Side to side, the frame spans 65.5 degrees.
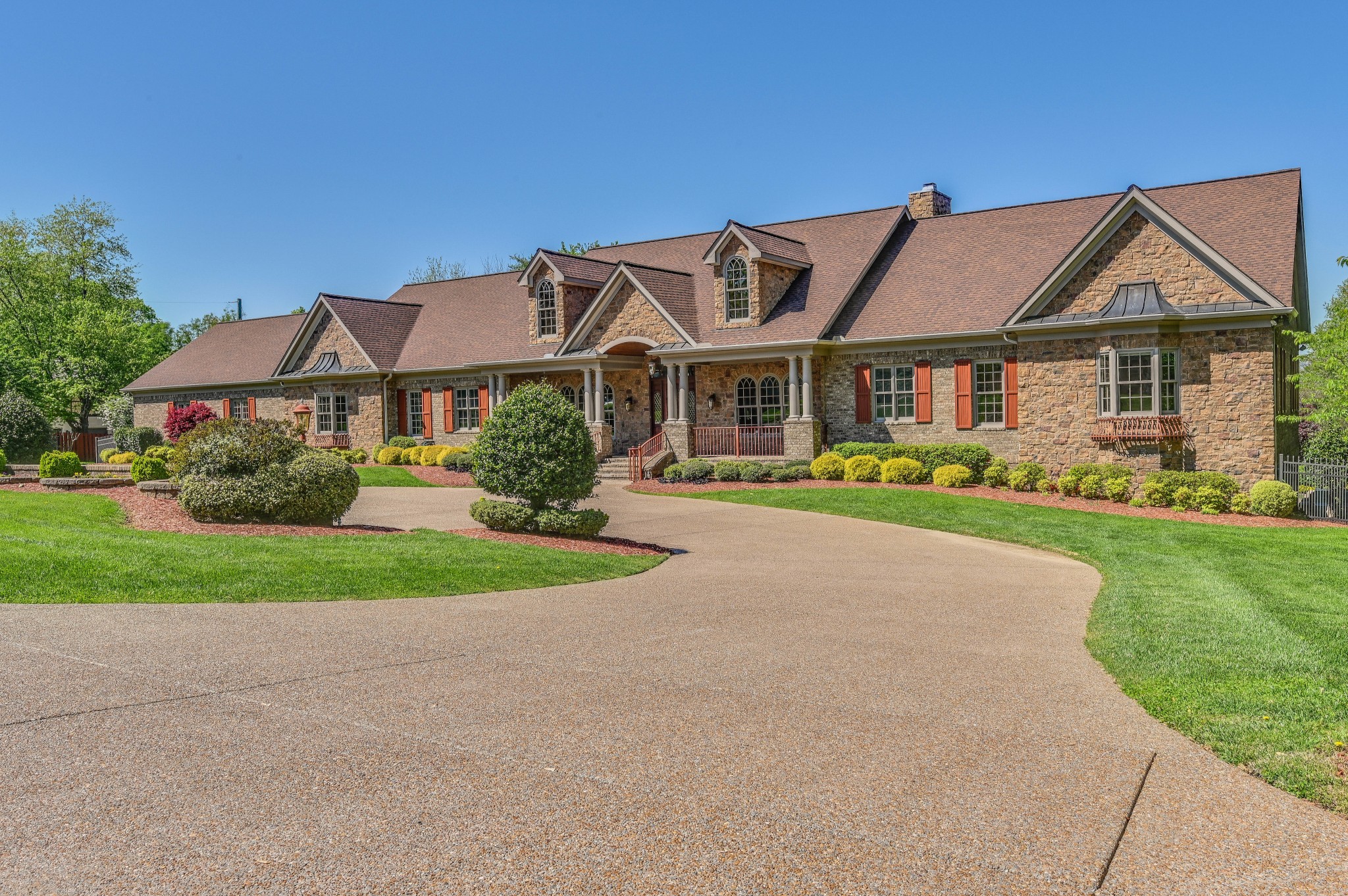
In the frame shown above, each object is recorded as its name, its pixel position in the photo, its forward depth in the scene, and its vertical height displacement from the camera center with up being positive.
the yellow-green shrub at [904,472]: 24.86 -1.00
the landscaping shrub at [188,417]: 33.78 +0.96
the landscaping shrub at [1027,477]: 23.75 -1.12
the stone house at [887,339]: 22.55 +2.53
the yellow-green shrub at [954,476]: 24.34 -1.10
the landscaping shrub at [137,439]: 40.47 +0.34
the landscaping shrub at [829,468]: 25.98 -0.89
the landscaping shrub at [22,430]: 32.03 +0.62
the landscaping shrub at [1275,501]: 20.66 -1.56
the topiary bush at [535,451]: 15.56 -0.19
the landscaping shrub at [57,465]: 23.23 -0.34
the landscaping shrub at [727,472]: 26.77 -0.96
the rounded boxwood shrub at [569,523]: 15.70 -1.28
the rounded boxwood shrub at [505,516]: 15.89 -1.16
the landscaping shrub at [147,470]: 21.62 -0.45
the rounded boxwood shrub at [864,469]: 25.28 -0.93
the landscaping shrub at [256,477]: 15.88 -0.49
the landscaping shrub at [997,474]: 24.31 -1.07
